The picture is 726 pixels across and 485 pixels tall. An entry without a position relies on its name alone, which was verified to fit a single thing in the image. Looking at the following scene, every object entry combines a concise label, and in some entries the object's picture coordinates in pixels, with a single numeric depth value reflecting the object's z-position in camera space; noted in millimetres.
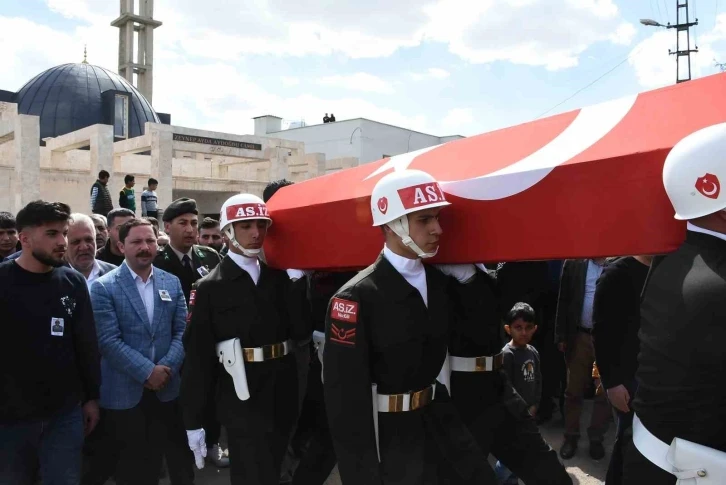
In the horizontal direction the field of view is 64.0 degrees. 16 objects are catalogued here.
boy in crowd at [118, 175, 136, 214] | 10836
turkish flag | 1997
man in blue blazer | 3393
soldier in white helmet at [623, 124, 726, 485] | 1666
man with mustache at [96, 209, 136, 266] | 4762
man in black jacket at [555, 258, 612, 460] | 4438
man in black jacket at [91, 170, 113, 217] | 9523
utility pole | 20281
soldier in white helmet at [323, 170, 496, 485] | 2299
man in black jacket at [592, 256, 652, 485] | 3100
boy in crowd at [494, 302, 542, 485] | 3914
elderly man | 3863
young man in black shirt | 2809
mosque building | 15109
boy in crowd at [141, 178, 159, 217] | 11773
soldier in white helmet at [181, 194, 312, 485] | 3008
